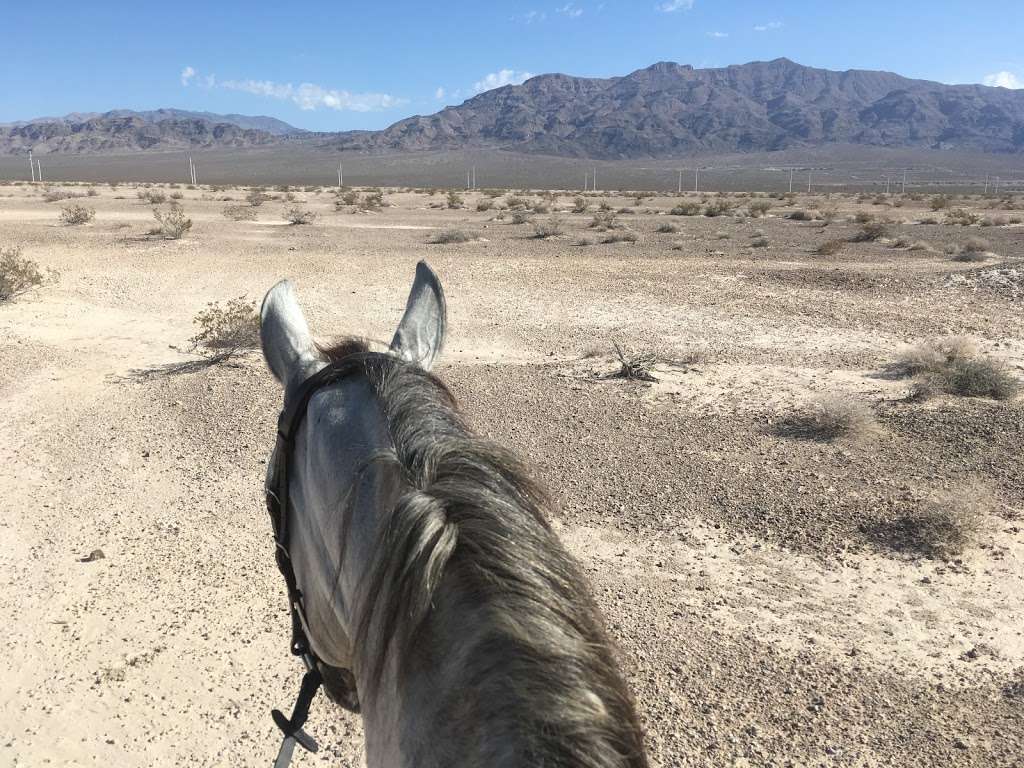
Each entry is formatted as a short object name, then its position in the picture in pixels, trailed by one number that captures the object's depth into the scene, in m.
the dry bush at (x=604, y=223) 24.56
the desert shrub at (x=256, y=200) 30.81
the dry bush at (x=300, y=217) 24.00
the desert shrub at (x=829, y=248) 19.31
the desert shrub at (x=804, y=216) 29.95
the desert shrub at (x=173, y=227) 18.70
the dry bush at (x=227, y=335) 9.23
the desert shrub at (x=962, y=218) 28.34
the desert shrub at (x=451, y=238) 20.66
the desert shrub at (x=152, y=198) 30.64
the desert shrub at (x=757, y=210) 31.69
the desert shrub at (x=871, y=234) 22.46
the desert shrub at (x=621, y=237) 21.41
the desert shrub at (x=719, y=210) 32.00
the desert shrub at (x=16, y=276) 11.41
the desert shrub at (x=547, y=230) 22.02
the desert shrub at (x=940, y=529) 4.98
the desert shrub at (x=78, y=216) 21.61
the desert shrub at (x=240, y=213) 24.98
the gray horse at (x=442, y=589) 0.95
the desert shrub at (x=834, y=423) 6.94
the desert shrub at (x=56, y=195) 31.21
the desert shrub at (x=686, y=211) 32.00
